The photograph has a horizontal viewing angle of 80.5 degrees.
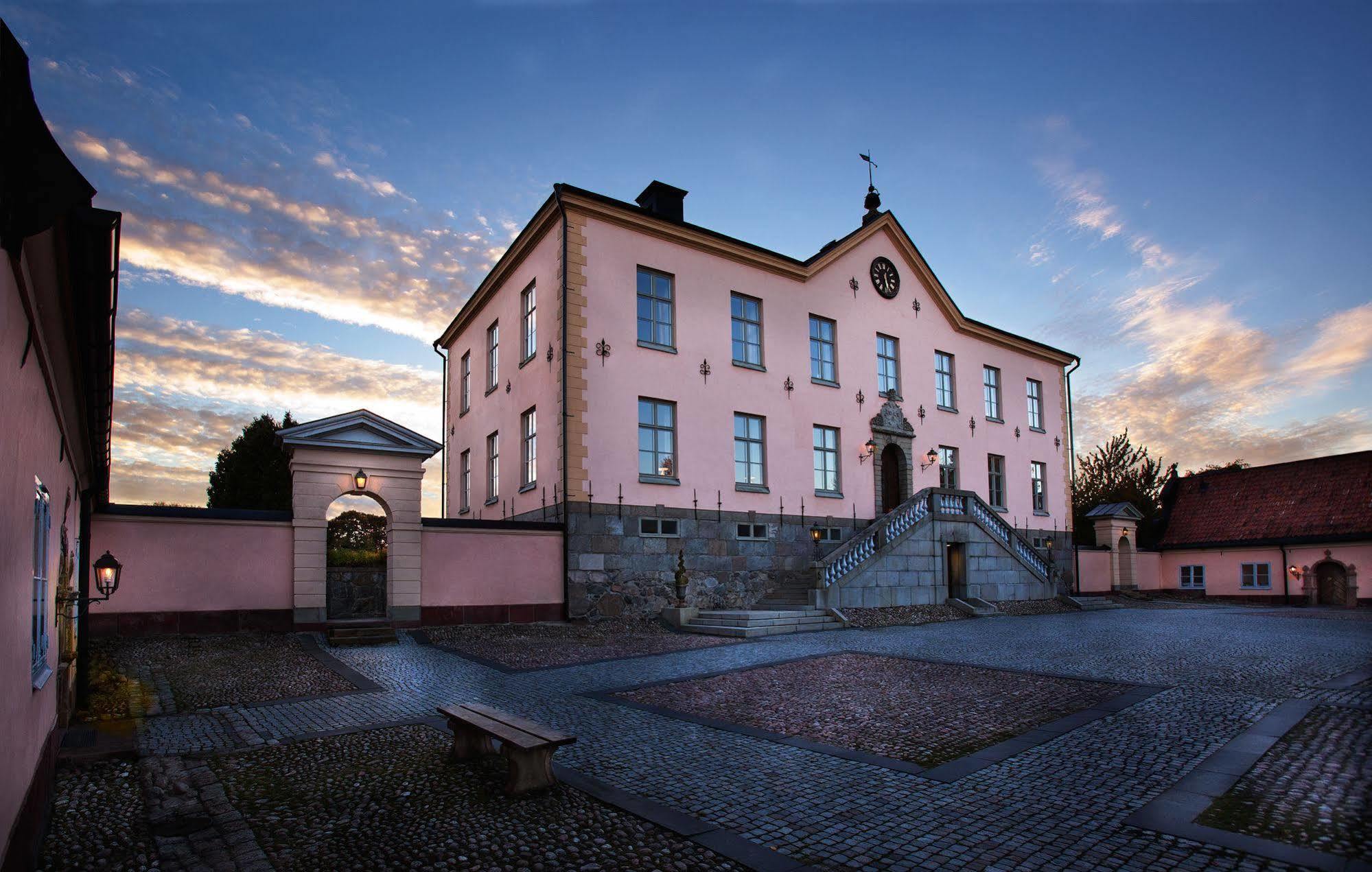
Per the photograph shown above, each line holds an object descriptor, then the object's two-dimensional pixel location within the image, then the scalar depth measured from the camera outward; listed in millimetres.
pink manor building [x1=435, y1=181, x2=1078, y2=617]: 19078
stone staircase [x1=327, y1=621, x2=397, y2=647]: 14203
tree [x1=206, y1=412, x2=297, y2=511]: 31828
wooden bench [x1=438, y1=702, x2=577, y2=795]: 5586
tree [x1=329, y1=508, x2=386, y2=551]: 34656
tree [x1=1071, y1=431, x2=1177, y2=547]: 43219
